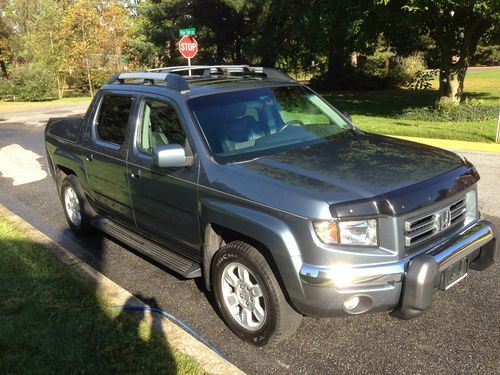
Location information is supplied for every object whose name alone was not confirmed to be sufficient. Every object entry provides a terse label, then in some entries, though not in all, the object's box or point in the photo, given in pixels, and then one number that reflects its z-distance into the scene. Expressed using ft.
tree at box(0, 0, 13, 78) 128.06
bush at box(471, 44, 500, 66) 96.96
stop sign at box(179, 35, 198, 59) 51.32
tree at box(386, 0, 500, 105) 42.68
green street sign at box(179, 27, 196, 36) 49.69
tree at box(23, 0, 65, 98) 101.04
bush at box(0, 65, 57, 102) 104.83
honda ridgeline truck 9.49
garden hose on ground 11.10
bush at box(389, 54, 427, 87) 97.68
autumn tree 104.53
